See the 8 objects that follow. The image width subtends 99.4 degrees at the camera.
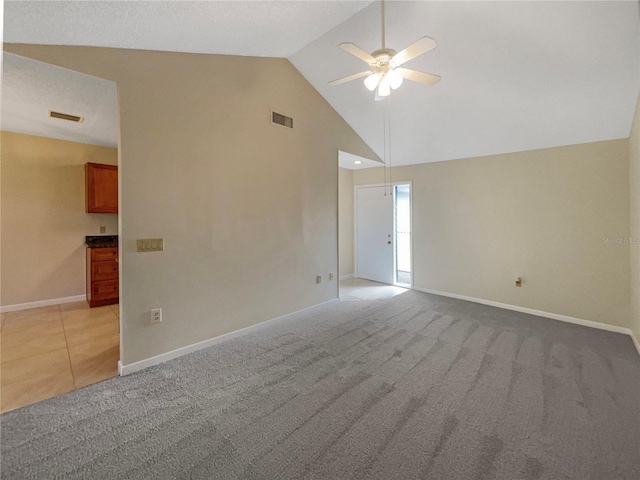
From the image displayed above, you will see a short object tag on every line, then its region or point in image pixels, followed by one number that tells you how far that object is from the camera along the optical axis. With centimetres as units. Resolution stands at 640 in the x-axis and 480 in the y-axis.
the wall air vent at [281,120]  356
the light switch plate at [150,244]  249
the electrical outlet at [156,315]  258
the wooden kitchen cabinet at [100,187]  439
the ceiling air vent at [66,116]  311
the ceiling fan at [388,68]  214
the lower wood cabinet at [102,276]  424
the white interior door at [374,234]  586
